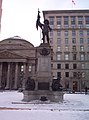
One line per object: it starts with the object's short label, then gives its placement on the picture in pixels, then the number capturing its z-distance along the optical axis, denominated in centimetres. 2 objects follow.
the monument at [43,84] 1231
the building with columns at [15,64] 5445
